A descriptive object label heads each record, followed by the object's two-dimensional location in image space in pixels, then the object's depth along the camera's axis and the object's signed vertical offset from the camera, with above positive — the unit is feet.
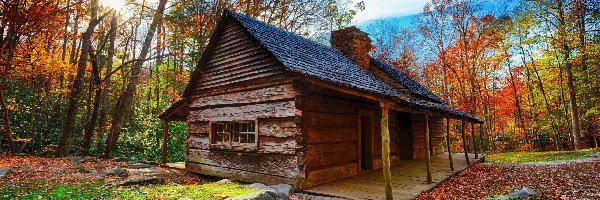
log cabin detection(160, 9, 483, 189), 27.68 +1.90
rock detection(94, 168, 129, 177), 34.02 -4.61
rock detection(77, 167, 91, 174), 35.47 -4.61
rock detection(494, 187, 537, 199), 22.77 -4.60
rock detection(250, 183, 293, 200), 20.37 -4.29
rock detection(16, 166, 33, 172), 33.55 -4.16
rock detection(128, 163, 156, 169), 41.95 -4.82
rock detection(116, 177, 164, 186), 28.01 -4.70
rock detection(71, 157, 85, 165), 41.73 -4.17
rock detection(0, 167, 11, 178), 29.68 -4.03
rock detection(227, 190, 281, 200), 17.60 -3.73
